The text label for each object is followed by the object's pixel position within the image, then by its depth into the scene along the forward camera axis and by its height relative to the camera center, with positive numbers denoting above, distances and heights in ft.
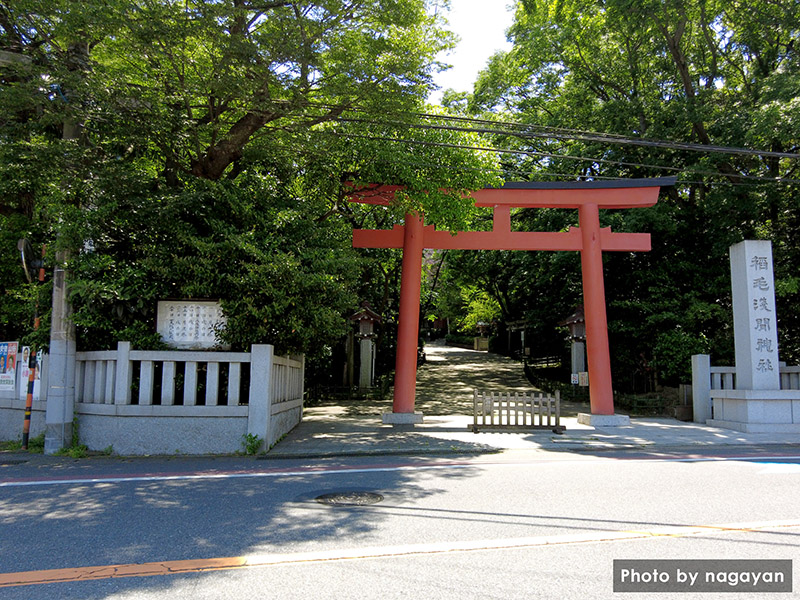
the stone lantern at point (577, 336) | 65.00 +1.51
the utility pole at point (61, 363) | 31.73 -1.14
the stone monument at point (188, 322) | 34.19 +1.42
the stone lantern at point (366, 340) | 67.72 +0.82
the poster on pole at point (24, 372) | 35.01 -1.90
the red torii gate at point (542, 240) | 44.27 +9.02
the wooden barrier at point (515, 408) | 40.75 -4.60
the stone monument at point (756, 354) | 42.39 -0.30
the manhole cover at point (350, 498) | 20.68 -5.92
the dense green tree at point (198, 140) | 31.30 +13.73
